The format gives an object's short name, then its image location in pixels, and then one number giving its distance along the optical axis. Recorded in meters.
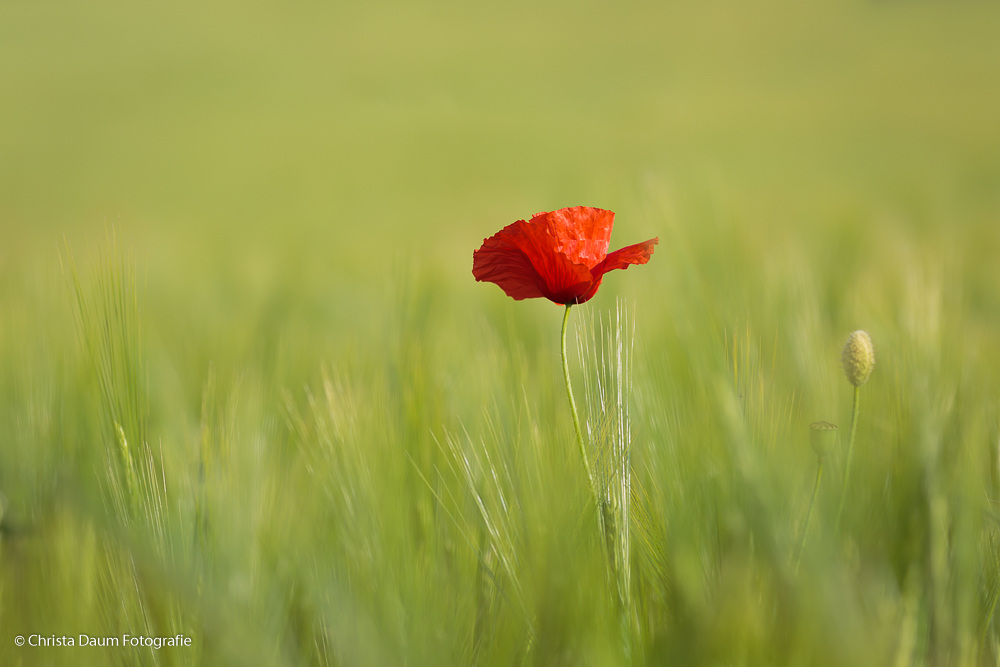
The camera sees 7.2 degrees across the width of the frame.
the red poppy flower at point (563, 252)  2.95
